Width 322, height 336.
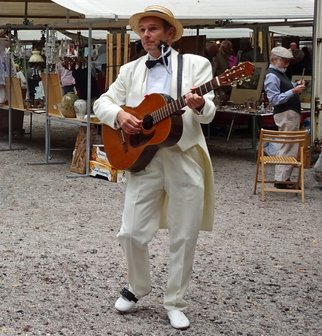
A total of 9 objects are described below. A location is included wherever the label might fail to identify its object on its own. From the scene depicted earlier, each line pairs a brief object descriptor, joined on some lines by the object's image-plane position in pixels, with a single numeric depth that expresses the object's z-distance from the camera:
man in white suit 3.82
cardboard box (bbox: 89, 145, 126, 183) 8.85
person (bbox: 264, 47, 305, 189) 8.02
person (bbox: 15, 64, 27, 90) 11.83
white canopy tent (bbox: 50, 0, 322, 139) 9.05
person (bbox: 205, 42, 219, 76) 12.60
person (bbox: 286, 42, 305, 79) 12.61
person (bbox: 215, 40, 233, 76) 12.55
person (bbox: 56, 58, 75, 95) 10.16
